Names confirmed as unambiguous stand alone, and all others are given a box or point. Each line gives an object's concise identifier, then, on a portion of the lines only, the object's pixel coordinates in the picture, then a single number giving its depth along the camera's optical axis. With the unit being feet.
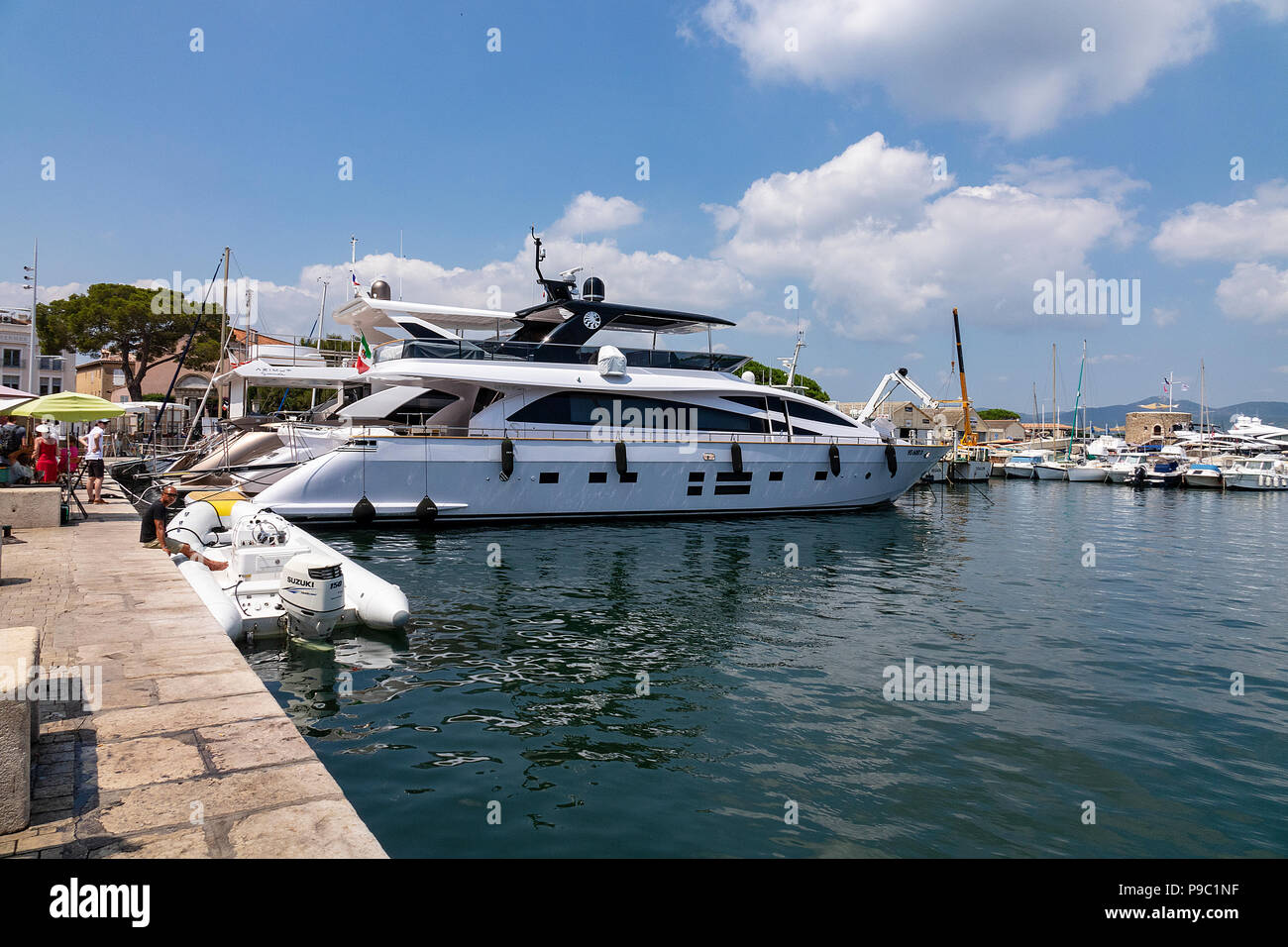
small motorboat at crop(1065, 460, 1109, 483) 181.06
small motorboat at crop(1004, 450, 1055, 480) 188.03
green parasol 42.70
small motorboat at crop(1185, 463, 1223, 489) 158.61
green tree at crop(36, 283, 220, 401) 146.20
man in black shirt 35.07
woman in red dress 50.21
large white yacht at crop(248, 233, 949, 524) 56.59
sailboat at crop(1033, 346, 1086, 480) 186.60
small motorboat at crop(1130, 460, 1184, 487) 161.48
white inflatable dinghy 26.27
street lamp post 108.78
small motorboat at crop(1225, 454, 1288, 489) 156.66
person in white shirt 54.60
